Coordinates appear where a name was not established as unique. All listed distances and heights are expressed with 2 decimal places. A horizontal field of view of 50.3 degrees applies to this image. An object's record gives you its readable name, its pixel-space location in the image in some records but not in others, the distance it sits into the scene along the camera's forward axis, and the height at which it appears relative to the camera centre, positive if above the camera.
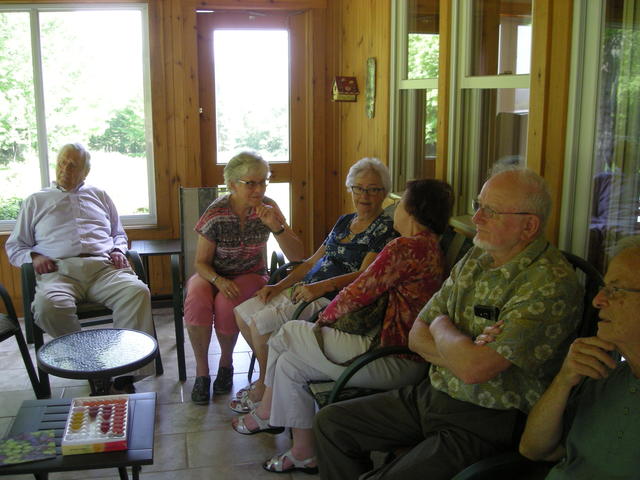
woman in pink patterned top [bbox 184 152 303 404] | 3.39 -0.65
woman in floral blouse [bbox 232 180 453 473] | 2.43 -0.75
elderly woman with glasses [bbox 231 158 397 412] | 2.97 -0.62
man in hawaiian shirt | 1.80 -0.62
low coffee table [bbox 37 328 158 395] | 2.47 -0.85
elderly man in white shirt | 3.49 -0.66
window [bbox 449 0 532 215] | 2.55 +0.15
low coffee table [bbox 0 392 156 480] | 1.95 -0.93
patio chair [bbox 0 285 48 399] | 3.13 -0.93
